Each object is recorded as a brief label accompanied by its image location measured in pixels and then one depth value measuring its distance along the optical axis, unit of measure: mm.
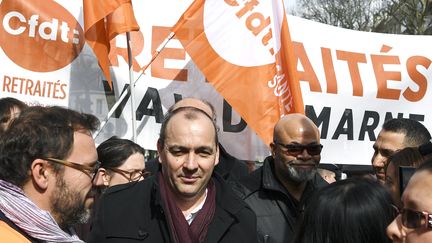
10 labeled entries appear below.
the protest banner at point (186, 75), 4996
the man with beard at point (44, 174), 2092
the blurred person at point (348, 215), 2062
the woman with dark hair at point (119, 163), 4113
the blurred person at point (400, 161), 3119
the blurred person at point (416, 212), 1648
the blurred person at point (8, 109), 3670
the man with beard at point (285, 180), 3779
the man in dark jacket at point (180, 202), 2828
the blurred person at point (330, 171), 5979
